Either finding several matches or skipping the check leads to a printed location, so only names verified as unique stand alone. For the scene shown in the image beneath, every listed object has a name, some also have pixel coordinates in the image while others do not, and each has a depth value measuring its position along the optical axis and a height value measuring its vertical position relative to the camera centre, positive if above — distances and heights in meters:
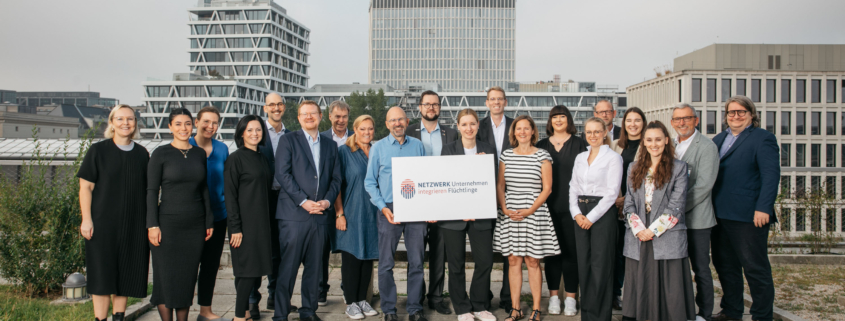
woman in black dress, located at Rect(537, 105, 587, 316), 5.34 -0.43
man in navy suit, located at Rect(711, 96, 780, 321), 5.16 -0.48
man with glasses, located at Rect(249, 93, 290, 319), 5.40 +0.09
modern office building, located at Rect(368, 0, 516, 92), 137.12 +30.25
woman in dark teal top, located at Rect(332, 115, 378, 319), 5.37 -0.72
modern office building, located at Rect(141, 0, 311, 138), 99.38 +21.86
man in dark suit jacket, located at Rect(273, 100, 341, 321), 5.09 -0.47
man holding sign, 5.21 -0.74
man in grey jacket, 5.08 -0.46
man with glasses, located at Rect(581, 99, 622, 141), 6.50 +0.58
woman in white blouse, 4.95 -0.53
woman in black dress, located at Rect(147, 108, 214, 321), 4.66 -0.54
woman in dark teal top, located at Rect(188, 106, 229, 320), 5.09 -0.50
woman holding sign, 5.19 -0.90
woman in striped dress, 5.05 -0.49
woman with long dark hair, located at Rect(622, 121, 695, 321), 4.80 -0.73
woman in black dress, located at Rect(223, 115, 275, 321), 4.85 -0.61
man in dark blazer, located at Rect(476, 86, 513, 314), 5.98 +0.40
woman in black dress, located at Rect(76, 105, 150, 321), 4.61 -0.51
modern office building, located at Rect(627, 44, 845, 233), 61.66 +7.05
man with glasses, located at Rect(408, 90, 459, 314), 5.51 +0.15
